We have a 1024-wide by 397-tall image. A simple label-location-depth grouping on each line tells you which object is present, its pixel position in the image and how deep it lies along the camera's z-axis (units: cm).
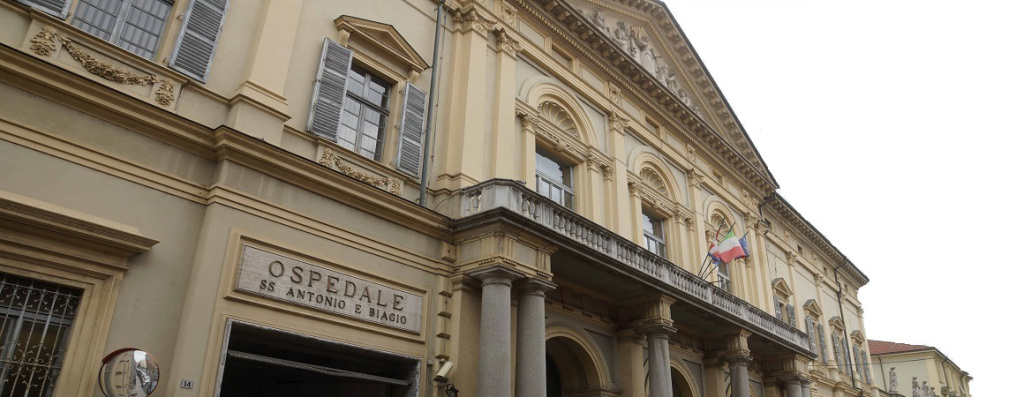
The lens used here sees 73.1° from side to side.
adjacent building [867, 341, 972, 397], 4406
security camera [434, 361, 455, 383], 1036
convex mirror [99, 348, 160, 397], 711
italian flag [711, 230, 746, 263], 1689
